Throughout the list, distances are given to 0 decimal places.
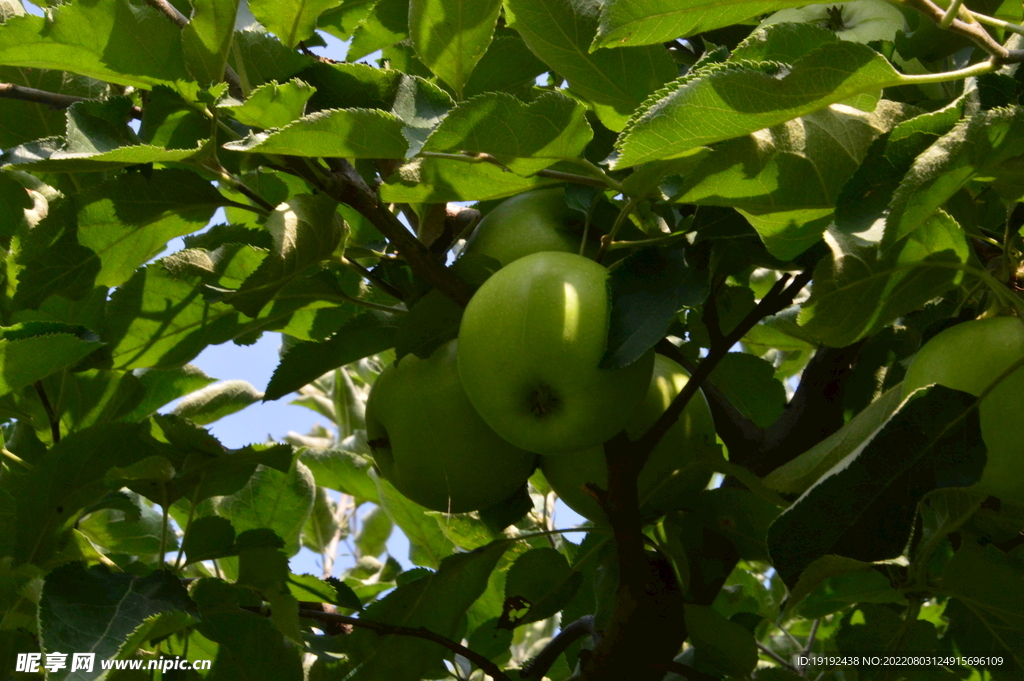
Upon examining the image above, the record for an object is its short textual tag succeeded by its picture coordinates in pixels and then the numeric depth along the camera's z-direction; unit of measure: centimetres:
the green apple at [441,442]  106
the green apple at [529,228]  106
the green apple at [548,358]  100
